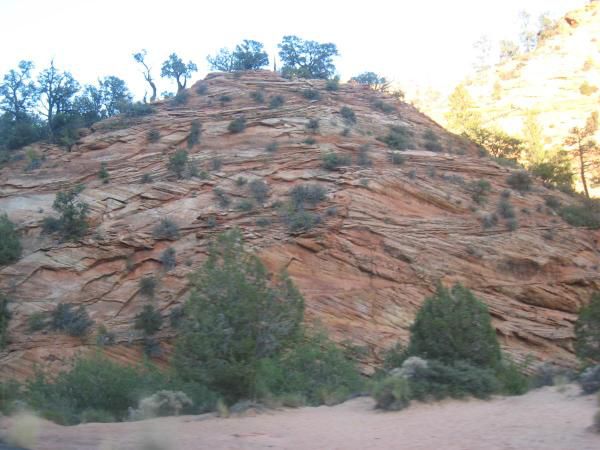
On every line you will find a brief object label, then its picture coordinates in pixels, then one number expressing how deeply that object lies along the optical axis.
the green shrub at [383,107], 36.94
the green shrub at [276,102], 35.50
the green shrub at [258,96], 36.66
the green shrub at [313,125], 31.70
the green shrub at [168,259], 24.06
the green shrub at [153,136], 33.44
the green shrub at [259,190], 26.80
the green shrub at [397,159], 29.03
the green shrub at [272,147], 30.38
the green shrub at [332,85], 38.47
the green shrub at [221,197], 26.64
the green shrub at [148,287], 23.30
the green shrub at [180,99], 38.22
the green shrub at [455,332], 13.38
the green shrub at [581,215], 27.38
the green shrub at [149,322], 21.97
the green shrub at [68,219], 26.08
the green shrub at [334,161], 28.44
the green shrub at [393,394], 11.28
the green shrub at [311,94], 36.53
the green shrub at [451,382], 11.86
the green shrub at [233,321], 12.26
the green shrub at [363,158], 28.69
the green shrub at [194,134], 32.44
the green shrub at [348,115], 33.63
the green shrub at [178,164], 29.19
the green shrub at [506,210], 26.75
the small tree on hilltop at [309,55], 48.62
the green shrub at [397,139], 31.42
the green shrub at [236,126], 32.53
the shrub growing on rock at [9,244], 25.27
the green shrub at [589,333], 14.72
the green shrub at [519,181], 29.78
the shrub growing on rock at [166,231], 25.36
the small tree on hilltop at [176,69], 45.62
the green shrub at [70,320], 22.00
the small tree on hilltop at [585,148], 41.28
